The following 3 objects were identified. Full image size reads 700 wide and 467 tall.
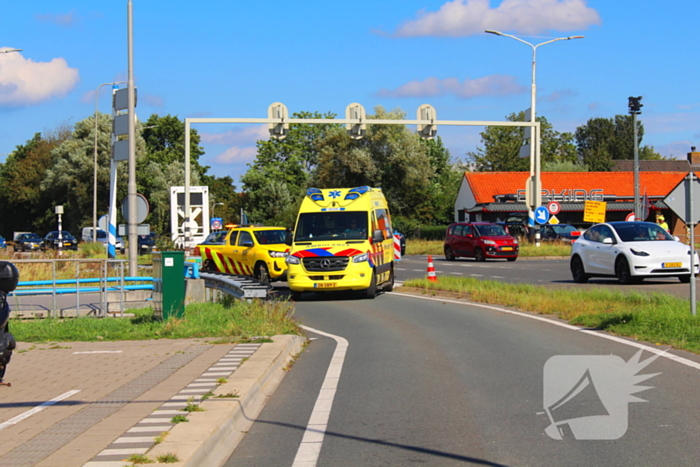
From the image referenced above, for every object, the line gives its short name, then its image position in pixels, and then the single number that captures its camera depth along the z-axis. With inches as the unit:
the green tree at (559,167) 3730.3
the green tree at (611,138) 5280.5
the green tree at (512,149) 4089.6
